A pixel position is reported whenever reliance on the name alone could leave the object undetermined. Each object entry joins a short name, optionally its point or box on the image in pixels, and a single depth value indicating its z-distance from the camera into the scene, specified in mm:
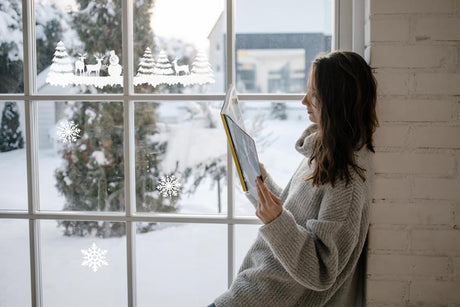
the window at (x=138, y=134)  1623
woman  1194
